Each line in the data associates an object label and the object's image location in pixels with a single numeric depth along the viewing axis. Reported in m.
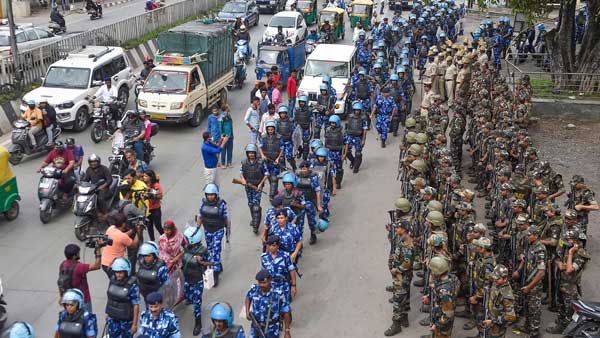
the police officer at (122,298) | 7.46
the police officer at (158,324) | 7.05
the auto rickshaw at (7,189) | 11.42
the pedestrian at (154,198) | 10.59
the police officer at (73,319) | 6.87
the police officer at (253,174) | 11.25
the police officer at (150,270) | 7.90
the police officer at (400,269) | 8.63
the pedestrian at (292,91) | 17.89
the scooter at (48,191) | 12.00
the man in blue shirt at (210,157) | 12.58
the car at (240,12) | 30.46
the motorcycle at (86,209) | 11.12
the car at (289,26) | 25.94
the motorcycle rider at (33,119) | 14.73
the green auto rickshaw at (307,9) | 32.84
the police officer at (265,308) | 7.54
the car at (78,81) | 16.42
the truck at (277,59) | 20.62
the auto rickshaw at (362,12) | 31.88
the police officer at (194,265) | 8.53
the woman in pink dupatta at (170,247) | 8.80
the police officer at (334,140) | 13.00
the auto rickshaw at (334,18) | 29.22
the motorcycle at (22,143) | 14.55
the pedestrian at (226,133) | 14.30
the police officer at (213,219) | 9.55
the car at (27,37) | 23.20
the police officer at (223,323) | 6.49
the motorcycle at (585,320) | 8.11
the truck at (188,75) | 16.62
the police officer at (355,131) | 13.86
